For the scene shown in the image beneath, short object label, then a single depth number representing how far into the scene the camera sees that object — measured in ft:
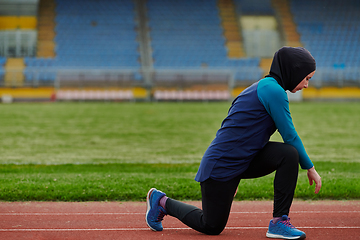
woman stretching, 23.67
